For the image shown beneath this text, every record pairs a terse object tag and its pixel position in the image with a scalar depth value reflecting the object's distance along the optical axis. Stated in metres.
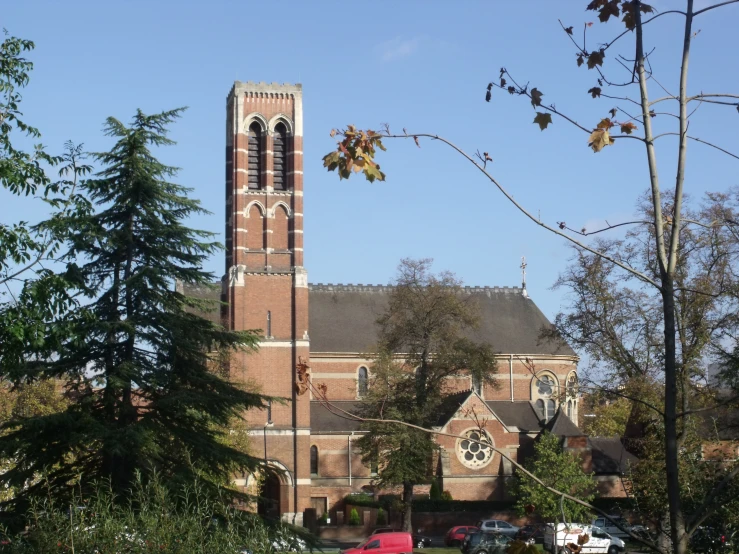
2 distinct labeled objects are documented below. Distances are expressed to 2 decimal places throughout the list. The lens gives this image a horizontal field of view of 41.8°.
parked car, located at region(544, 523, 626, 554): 36.47
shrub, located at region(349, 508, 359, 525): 50.69
